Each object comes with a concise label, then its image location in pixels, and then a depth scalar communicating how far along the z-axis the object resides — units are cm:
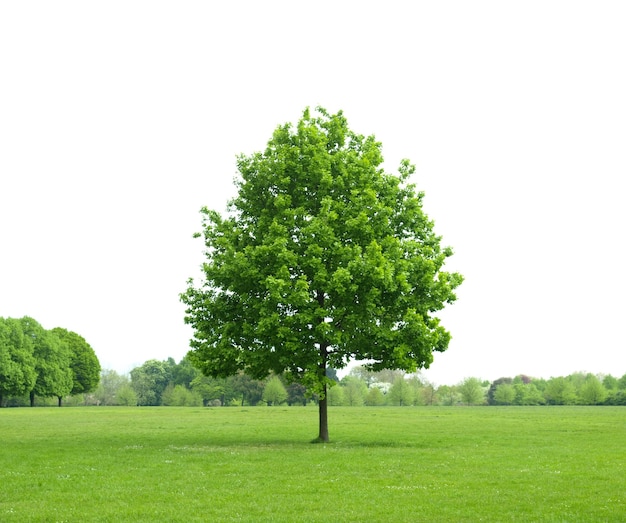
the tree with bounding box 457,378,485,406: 18262
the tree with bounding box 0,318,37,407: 13546
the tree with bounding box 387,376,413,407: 17725
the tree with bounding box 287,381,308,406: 17200
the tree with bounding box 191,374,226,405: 17750
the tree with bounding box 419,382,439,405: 19450
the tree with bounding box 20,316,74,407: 14950
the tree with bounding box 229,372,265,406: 17525
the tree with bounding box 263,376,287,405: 16450
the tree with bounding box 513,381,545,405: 18750
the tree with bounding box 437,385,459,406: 19712
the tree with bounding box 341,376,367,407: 18212
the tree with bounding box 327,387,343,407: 16525
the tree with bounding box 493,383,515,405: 19038
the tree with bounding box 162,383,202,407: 17962
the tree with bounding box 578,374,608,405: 16650
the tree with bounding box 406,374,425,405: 17988
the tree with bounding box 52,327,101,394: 16988
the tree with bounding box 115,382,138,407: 19325
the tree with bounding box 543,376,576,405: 17664
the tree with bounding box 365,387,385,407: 18725
